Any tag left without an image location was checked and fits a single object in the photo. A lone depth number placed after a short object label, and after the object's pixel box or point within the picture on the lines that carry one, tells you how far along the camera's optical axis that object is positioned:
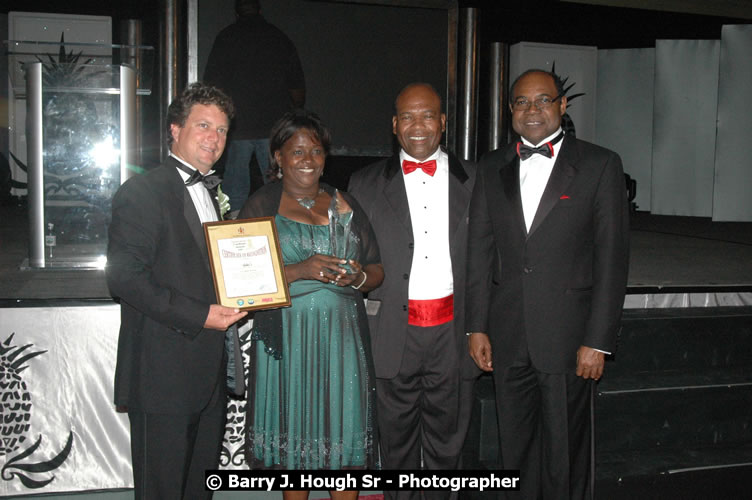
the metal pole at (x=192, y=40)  6.18
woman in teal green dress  2.58
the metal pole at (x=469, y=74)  6.98
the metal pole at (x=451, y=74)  7.05
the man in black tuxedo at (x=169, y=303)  2.10
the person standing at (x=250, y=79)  5.13
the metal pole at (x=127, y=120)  4.95
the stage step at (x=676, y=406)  3.37
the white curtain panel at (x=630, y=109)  11.84
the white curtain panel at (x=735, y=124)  9.86
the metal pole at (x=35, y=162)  4.83
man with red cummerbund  2.77
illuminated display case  4.85
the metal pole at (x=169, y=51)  5.85
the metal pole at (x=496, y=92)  8.93
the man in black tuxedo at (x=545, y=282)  2.54
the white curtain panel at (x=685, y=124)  10.87
